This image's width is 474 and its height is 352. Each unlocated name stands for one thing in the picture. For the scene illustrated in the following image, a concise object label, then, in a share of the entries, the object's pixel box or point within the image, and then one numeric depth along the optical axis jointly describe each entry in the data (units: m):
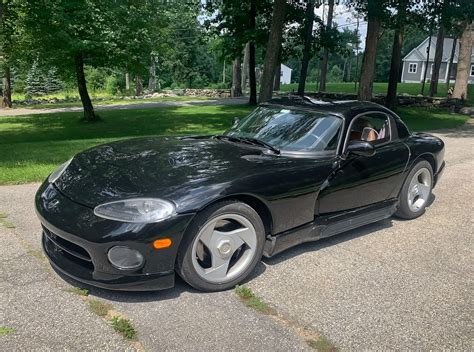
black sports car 3.13
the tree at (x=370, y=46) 14.08
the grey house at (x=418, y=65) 72.79
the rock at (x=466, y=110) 21.05
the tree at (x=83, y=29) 14.23
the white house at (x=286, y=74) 111.38
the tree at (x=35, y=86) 43.94
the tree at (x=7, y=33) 14.75
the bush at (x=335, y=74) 102.31
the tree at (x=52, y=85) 45.81
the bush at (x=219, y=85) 65.61
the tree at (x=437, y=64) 30.14
